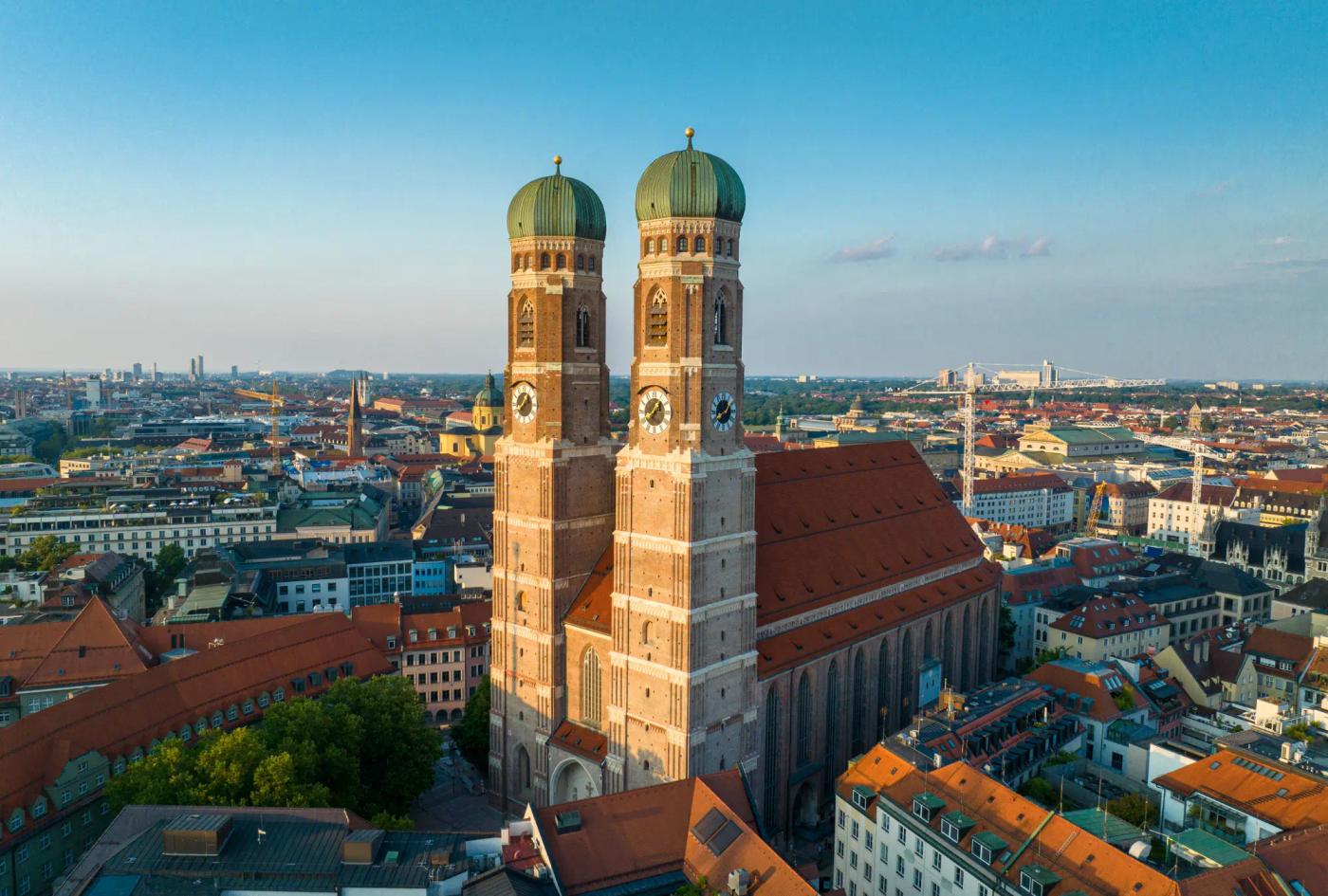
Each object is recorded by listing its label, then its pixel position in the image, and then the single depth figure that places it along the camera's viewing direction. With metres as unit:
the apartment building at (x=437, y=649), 82.25
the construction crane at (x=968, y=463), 168.25
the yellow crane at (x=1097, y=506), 177.12
